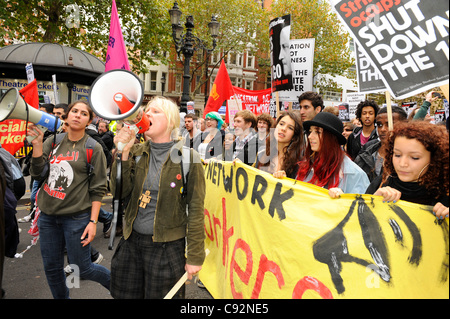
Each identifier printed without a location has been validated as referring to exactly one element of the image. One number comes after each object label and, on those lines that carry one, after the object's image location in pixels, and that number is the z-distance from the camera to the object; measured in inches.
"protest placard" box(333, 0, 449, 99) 69.6
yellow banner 58.1
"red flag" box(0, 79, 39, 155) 119.2
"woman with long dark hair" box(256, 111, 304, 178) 115.0
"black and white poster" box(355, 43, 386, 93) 101.6
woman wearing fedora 92.7
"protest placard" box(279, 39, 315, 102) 190.4
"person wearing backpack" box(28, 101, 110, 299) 99.0
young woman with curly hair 63.6
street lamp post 410.3
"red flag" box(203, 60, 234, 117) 333.7
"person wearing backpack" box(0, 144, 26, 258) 105.5
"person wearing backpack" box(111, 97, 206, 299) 80.8
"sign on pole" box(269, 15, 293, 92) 169.3
